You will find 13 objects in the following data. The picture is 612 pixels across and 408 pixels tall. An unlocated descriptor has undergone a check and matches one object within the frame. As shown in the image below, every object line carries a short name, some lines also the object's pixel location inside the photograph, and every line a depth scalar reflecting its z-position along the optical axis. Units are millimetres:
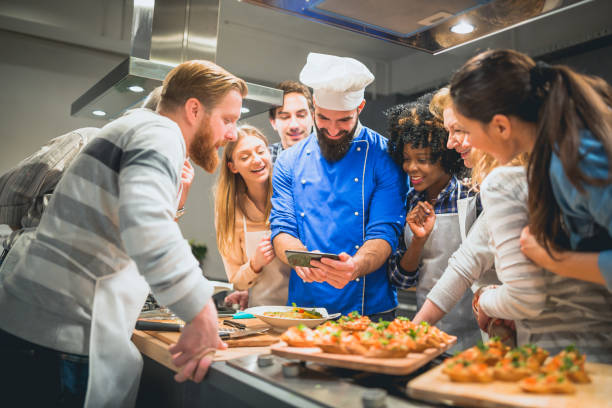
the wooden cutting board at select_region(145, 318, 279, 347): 1378
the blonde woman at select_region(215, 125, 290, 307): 2498
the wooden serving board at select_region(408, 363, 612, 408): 764
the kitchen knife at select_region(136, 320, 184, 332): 1480
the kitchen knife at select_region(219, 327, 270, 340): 1412
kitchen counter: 886
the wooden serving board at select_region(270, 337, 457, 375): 947
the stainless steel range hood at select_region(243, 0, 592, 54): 1539
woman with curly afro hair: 1972
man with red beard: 1164
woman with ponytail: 954
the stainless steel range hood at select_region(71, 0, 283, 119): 2213
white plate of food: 1530
